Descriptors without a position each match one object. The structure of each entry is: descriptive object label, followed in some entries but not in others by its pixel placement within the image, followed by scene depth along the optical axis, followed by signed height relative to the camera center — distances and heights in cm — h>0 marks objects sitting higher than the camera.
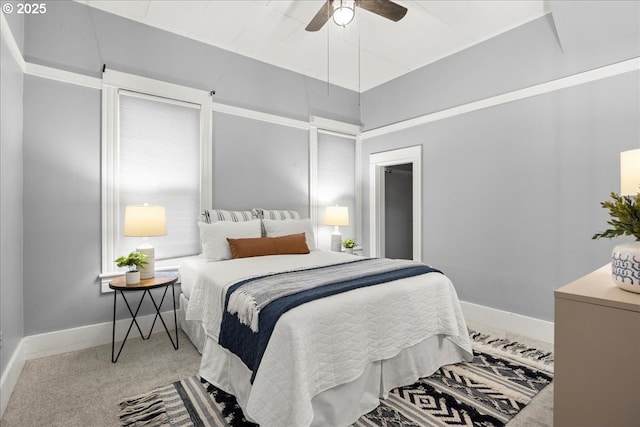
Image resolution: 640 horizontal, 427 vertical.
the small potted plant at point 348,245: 433 -45
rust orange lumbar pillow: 297 -33
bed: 153 -79
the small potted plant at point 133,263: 256 -43
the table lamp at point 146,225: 261 -12
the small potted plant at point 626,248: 119 -14
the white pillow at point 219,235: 296 -23
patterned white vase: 118 -20
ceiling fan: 231 +156
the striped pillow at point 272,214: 364 -3
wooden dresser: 106 -51
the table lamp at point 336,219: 411 -10
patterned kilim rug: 180 -118
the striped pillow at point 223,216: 327 -5
